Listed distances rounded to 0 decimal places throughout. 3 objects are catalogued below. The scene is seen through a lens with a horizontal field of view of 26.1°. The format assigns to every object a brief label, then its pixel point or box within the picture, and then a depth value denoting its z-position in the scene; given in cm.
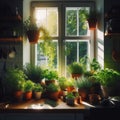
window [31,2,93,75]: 375
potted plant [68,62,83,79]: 349
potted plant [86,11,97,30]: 354
